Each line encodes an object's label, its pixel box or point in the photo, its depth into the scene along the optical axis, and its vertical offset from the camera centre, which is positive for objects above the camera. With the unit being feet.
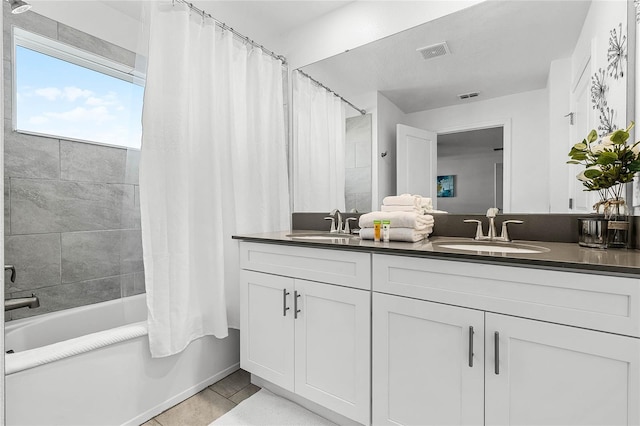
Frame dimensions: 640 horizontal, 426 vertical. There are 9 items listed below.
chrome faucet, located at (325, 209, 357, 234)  6.78 -0.31
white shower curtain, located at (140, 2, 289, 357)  5.15 +0.80
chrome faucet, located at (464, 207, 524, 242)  4.95 -0.36
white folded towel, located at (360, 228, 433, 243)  4.65 -0.39
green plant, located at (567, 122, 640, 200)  3.66 +0.57
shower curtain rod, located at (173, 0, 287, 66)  5.78 +3.72
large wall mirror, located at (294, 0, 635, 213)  4.66 +1.93
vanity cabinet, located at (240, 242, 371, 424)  4.40 -1.79
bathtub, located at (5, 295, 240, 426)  3.96 -2.39
